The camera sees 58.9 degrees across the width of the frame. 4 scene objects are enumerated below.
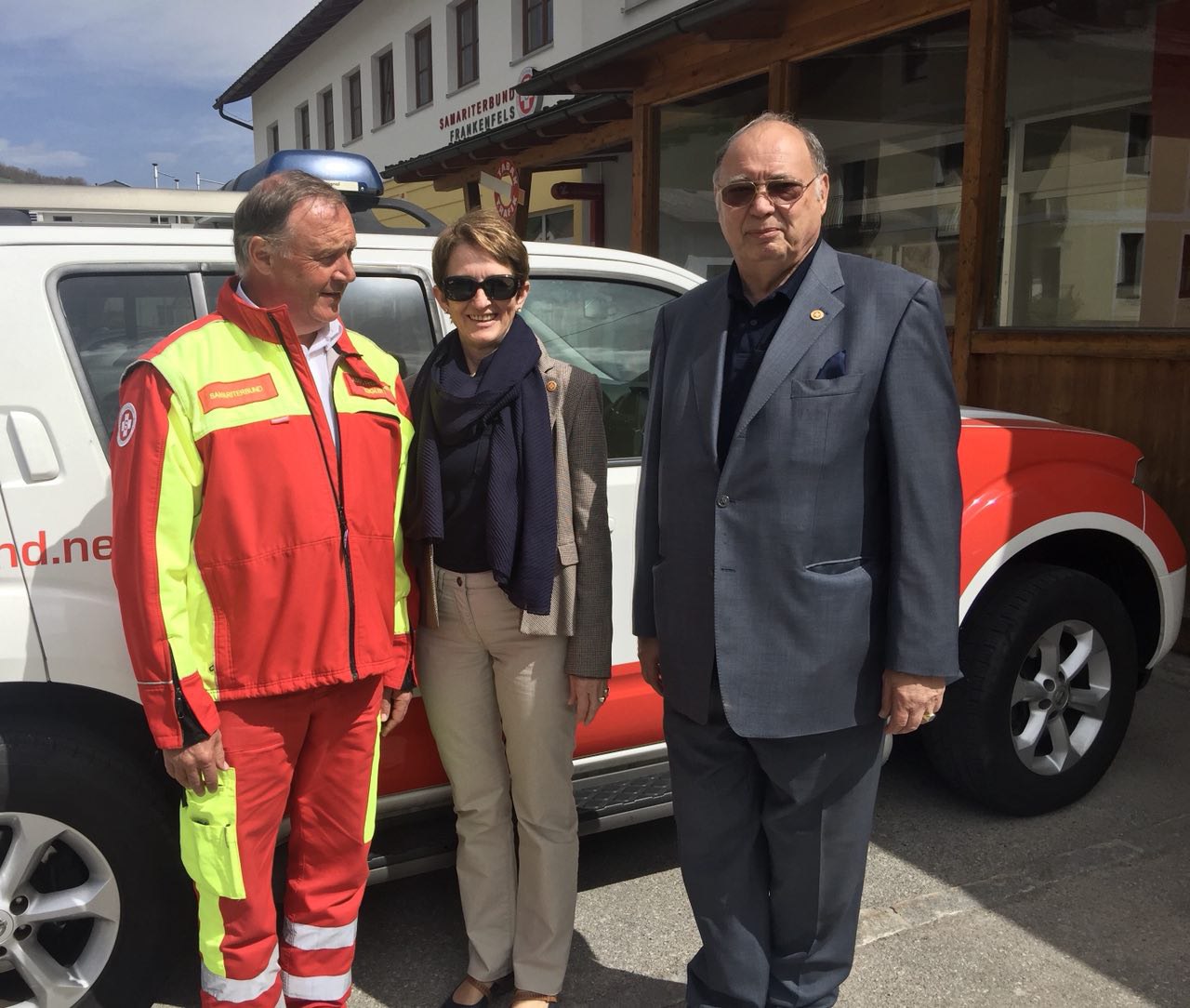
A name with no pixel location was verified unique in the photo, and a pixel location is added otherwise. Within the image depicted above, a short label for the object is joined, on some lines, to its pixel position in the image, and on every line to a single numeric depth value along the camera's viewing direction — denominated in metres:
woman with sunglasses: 2.21
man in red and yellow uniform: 1.89
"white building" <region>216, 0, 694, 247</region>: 12.12
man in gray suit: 1.92
